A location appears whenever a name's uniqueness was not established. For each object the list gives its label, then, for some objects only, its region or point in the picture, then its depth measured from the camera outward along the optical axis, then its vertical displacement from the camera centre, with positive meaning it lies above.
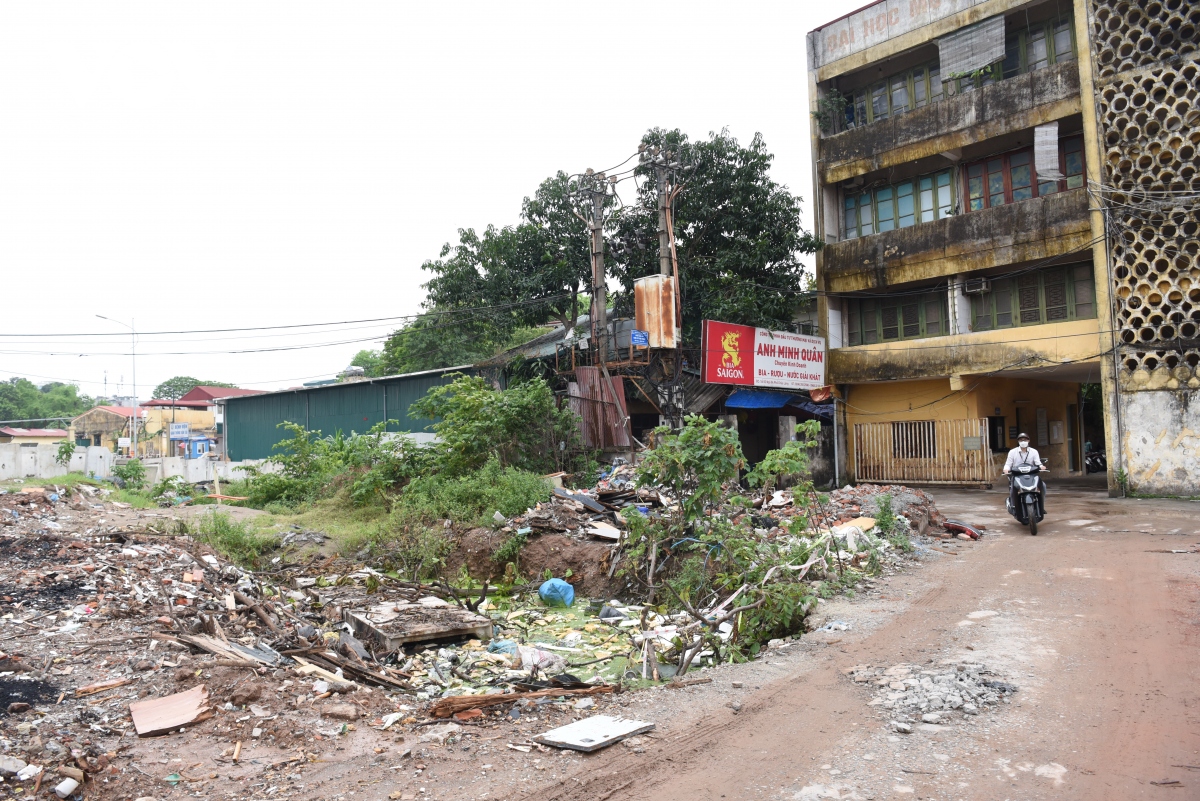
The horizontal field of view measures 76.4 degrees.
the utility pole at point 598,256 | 18.64 +4.57
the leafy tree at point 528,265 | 21.64 +5.16
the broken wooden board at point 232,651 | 6.42 -1.73
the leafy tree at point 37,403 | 63.42 +4.65
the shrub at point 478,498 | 13.69 -1.00
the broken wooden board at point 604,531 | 12.18 -1.45
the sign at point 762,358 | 17.56 +1.97
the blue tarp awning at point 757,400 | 20.33 +1.02
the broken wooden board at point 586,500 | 13.43 -1.04
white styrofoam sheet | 4.25 -1.69
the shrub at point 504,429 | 16.91 +0.34
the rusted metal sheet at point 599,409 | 18.42 +0.81
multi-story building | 15.50 +4.63
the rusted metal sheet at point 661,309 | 17.45 +2.99
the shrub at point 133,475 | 22.89 -0.66
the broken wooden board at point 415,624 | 7.91 -1.92
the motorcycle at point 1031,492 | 11.42 -0.92
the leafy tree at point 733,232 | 19.88 +5.54
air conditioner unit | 18.59 +3.56
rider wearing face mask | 11.35 -0.39
